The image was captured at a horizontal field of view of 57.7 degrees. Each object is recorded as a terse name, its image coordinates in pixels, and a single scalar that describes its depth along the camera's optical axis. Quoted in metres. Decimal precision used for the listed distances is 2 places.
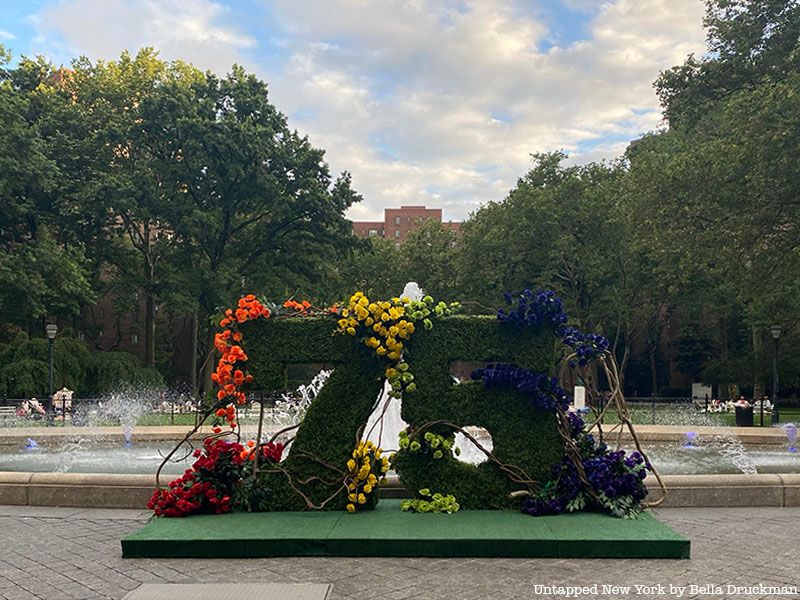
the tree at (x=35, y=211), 30.12
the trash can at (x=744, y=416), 22.62
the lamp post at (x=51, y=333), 24.11
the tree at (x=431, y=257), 47.72
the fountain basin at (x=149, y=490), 8.94
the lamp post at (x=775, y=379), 24.81
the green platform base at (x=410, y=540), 6.54
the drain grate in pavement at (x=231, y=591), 5.43
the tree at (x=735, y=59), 26.86
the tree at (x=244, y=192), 32.25
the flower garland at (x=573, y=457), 7.68
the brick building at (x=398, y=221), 113.88
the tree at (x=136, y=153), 32.38
